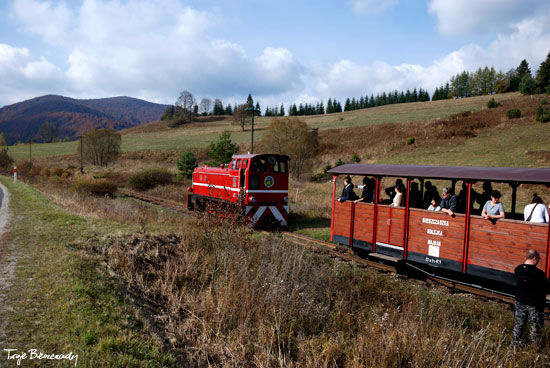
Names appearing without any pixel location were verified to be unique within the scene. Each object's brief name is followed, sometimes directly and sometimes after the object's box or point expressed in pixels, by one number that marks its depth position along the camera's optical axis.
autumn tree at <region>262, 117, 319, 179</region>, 41.75
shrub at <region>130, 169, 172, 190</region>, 32.78
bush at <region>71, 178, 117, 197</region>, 26.80
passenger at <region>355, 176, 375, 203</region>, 10.88
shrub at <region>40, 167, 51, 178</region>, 45.10
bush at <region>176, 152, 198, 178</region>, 37.31
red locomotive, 15.20
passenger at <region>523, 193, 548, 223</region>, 7.29
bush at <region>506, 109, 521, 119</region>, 42.62
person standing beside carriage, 6.05
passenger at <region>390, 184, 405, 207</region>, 10.09
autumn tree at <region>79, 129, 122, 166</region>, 57.57
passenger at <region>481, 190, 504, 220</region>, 7.84
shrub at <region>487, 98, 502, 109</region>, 53.12
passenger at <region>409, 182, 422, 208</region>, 9.73
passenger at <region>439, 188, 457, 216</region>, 8.70
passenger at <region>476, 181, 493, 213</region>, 8.71
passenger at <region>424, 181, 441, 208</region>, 10.13
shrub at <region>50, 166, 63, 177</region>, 47.49
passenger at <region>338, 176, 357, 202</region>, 11.57
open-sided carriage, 7.43
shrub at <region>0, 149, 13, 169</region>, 57.38
